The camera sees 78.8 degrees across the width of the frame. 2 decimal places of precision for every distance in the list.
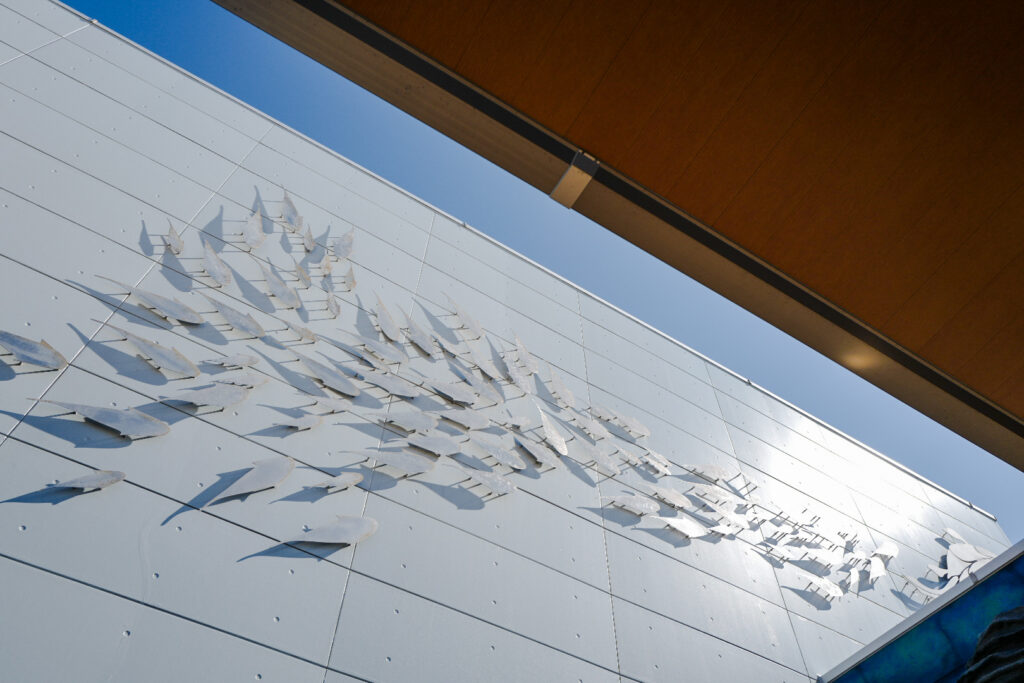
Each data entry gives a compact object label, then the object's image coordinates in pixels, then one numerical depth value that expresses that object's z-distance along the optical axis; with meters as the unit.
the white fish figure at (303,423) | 3.94
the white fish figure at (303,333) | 4.65
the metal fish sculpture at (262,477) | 3.37
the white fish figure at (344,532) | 3.39
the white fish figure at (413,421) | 4.45
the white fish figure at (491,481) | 4.50
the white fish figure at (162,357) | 3.71
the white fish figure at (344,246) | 5.81
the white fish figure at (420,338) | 5.34
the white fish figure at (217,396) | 3.65
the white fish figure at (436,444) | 4.39
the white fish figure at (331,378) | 4.40
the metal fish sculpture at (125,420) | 3.22
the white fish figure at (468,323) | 6.01
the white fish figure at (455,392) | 5.00
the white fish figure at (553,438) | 5.34
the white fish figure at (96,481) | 2.92
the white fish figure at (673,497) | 5.66
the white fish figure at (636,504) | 5.23
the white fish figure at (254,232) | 5.17
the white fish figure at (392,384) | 4.67
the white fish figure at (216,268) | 4.60
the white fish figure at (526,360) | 6.09
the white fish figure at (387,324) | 5.24
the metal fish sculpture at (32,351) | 3.28
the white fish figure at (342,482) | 3.72
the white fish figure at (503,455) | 4.79
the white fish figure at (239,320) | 4.32
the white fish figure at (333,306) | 5.08
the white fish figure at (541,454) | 5.09
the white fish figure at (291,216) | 5.69
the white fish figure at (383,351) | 4.95
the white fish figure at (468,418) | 4.82
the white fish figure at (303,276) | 5.17
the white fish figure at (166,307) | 4.05
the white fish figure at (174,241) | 4.59
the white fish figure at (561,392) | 6.02
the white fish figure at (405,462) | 4.13
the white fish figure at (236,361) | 3.99
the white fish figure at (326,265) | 5.47
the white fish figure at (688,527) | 5.39
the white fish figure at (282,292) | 4.85
